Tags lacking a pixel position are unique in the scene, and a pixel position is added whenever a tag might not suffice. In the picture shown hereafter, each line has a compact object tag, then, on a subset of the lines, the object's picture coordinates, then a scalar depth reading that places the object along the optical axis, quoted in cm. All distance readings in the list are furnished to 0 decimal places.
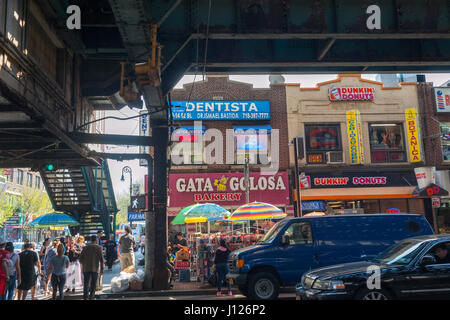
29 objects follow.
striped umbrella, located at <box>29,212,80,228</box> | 1983
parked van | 1107
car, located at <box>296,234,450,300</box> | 768
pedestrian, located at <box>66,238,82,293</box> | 1461
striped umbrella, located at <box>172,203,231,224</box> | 1681
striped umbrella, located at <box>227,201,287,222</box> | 1594
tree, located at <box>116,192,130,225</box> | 12414
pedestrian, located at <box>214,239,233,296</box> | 1248
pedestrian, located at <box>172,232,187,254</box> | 1720
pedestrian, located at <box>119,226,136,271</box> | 1488
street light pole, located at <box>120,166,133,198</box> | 3004
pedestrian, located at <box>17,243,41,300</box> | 1116
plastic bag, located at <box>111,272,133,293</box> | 1354
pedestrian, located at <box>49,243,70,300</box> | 1152
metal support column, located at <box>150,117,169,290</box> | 1380
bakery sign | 2517
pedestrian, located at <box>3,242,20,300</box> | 1027
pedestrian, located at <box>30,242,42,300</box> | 1170
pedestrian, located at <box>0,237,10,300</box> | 955
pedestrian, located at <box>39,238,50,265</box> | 1565
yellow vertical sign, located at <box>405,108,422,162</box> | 2638
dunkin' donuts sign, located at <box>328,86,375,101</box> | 2697
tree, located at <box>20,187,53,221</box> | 5206
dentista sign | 2594
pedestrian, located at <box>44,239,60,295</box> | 1272
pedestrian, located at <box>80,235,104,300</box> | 1159
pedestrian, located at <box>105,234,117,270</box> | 2147
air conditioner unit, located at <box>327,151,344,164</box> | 2616
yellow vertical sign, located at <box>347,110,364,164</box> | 2598
